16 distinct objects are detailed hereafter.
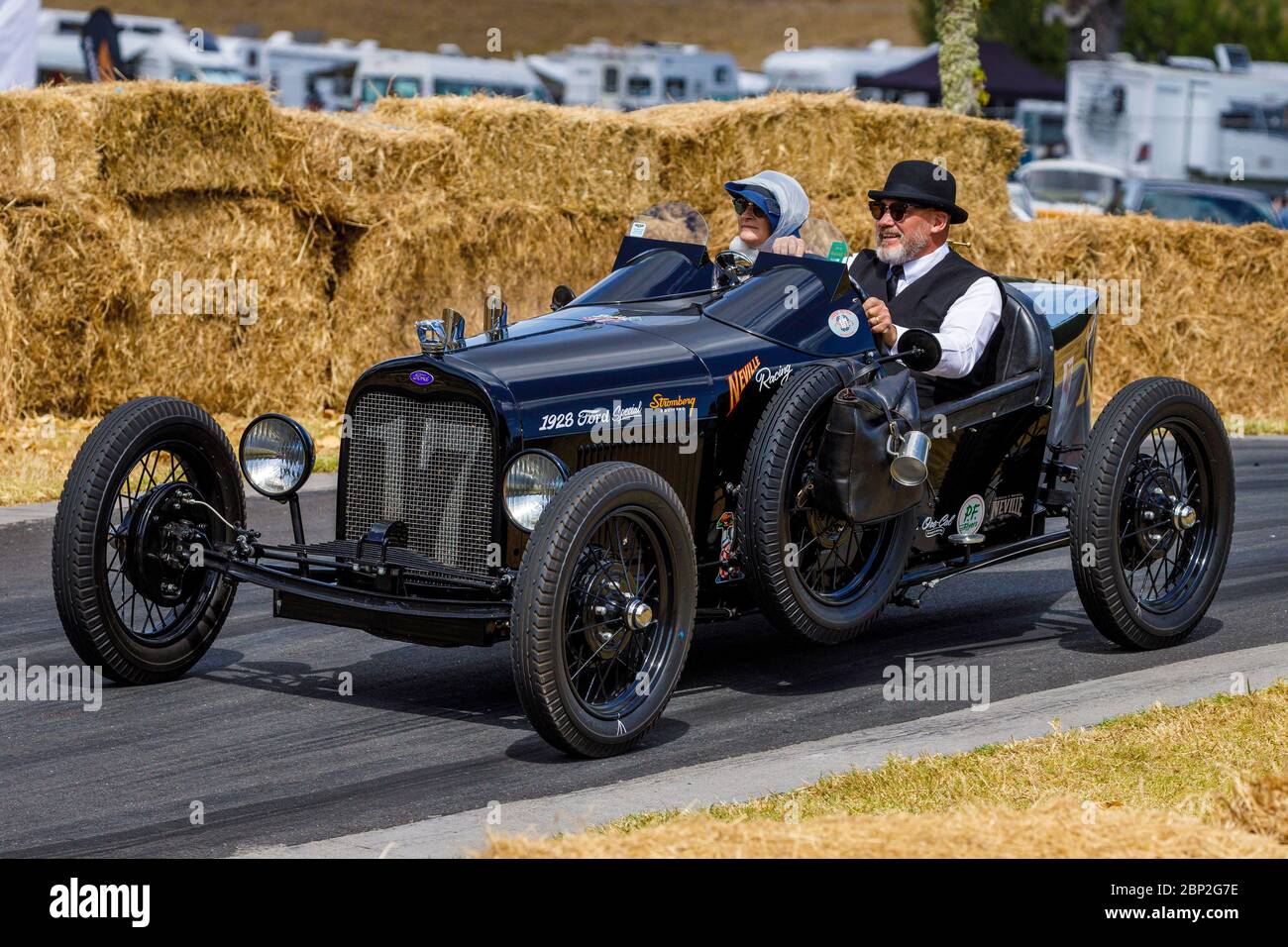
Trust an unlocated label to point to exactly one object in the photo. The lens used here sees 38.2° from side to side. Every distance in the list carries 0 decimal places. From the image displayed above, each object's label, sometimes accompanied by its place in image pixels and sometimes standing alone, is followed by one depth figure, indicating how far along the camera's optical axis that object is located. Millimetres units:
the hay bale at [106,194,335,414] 13477
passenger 7871
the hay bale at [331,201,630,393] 14562
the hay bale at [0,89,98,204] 12656
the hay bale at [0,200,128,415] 12648
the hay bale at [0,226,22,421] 12375
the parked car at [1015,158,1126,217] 31688
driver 7297
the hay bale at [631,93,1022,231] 15852
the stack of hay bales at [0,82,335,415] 12789
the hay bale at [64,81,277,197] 13211
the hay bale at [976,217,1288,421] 16656
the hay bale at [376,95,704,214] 15062
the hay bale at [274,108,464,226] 14203
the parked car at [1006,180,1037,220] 26531
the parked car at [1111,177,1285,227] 27062
